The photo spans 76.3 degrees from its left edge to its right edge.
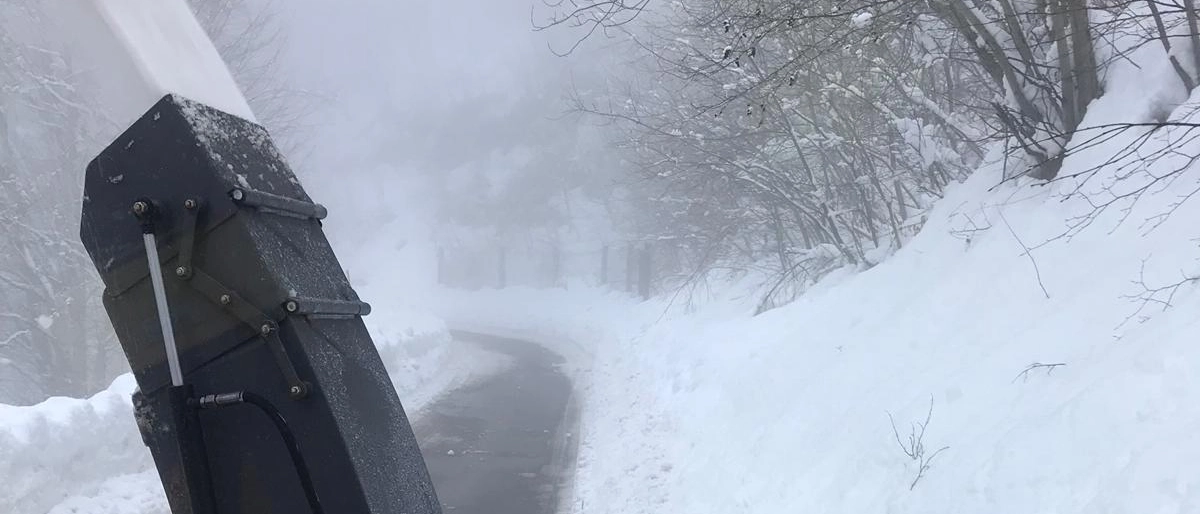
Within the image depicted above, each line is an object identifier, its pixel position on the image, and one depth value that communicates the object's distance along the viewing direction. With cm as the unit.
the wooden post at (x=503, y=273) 5669
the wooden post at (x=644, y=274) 3294
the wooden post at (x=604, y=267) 4473
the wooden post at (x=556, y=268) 5353
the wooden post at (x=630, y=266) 3841
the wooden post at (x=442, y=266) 6481
